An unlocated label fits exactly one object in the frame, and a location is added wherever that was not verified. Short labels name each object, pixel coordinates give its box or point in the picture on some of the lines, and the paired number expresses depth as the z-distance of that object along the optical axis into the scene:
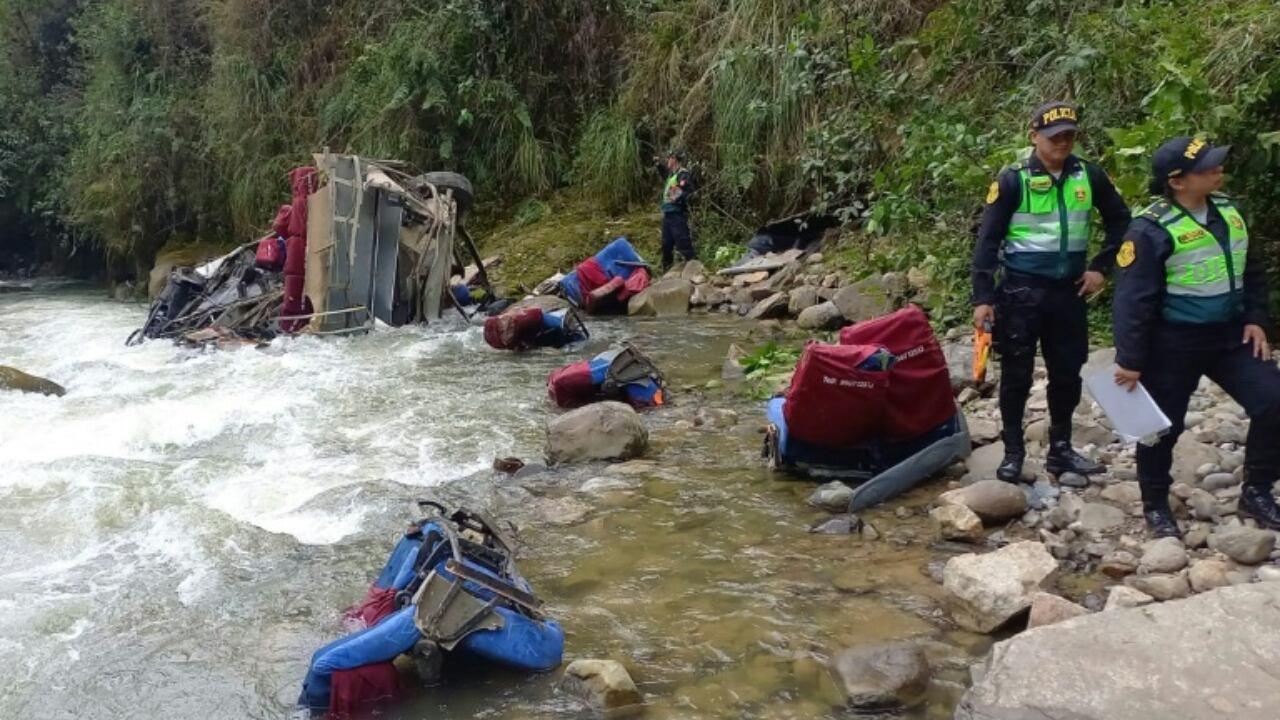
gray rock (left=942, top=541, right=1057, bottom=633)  3.27
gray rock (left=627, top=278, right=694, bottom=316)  10.32
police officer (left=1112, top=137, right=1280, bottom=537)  3.42
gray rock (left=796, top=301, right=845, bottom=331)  8.48
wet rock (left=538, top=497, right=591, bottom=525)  4.69
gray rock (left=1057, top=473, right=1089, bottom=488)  4.20
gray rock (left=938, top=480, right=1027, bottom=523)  4.06
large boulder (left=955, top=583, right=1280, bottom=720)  2.46
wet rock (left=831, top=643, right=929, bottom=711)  2.89
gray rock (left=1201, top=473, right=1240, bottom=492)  3.91
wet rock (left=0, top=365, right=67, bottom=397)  7.96
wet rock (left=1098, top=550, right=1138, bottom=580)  3.50
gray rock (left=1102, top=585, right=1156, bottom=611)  3.14
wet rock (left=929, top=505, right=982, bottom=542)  3.96
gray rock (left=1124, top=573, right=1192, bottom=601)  3.22
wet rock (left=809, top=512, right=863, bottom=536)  4.24
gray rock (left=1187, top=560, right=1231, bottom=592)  3.22
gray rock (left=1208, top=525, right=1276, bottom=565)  3.35
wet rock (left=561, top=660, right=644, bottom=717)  3.01
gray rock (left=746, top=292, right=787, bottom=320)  9.33
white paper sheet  3.48
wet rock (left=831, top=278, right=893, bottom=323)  8.00
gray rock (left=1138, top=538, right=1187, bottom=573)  3.42
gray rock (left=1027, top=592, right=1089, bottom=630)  3.11
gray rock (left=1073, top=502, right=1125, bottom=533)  3.82
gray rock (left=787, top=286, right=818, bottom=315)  9.10
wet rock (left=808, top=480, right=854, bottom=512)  4.48
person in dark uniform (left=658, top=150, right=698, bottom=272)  11.05
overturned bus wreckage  9.80
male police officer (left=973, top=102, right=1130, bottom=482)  4.02
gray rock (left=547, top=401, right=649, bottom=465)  5.53
